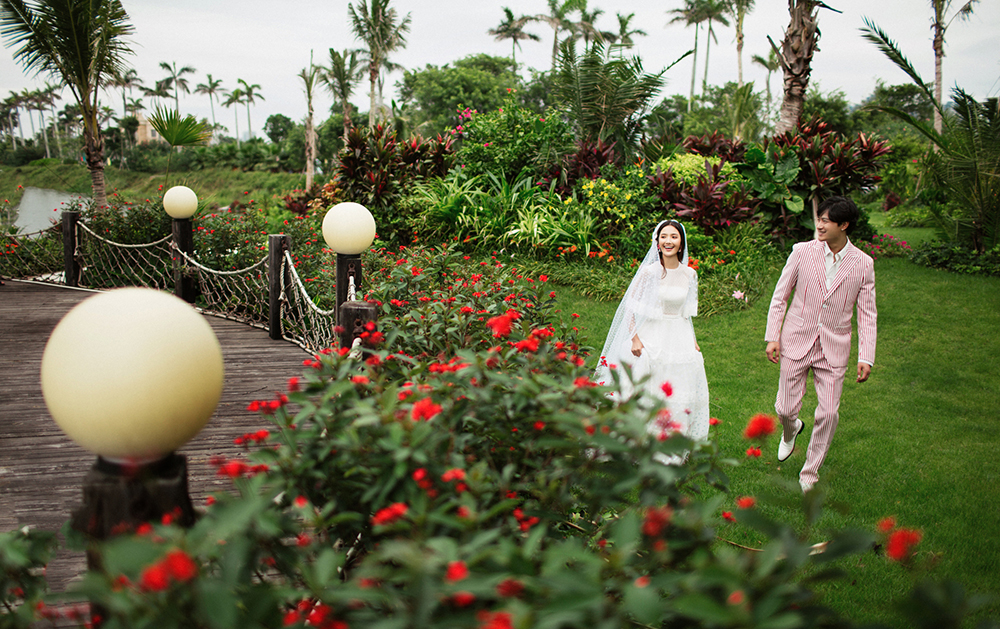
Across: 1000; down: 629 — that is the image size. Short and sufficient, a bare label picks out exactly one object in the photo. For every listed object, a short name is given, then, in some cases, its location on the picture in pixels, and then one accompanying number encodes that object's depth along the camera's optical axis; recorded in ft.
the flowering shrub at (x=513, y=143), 34.06
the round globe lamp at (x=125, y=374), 4.37
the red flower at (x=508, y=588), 3.21
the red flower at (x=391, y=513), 3.67
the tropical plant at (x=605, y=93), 35.81
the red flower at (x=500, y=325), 5.75
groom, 12.08
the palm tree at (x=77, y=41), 29.50
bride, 13.82
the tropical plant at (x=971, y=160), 29.09
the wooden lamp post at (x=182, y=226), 22.66
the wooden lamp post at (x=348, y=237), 13.23
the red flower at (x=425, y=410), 4.39
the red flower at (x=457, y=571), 3.01
